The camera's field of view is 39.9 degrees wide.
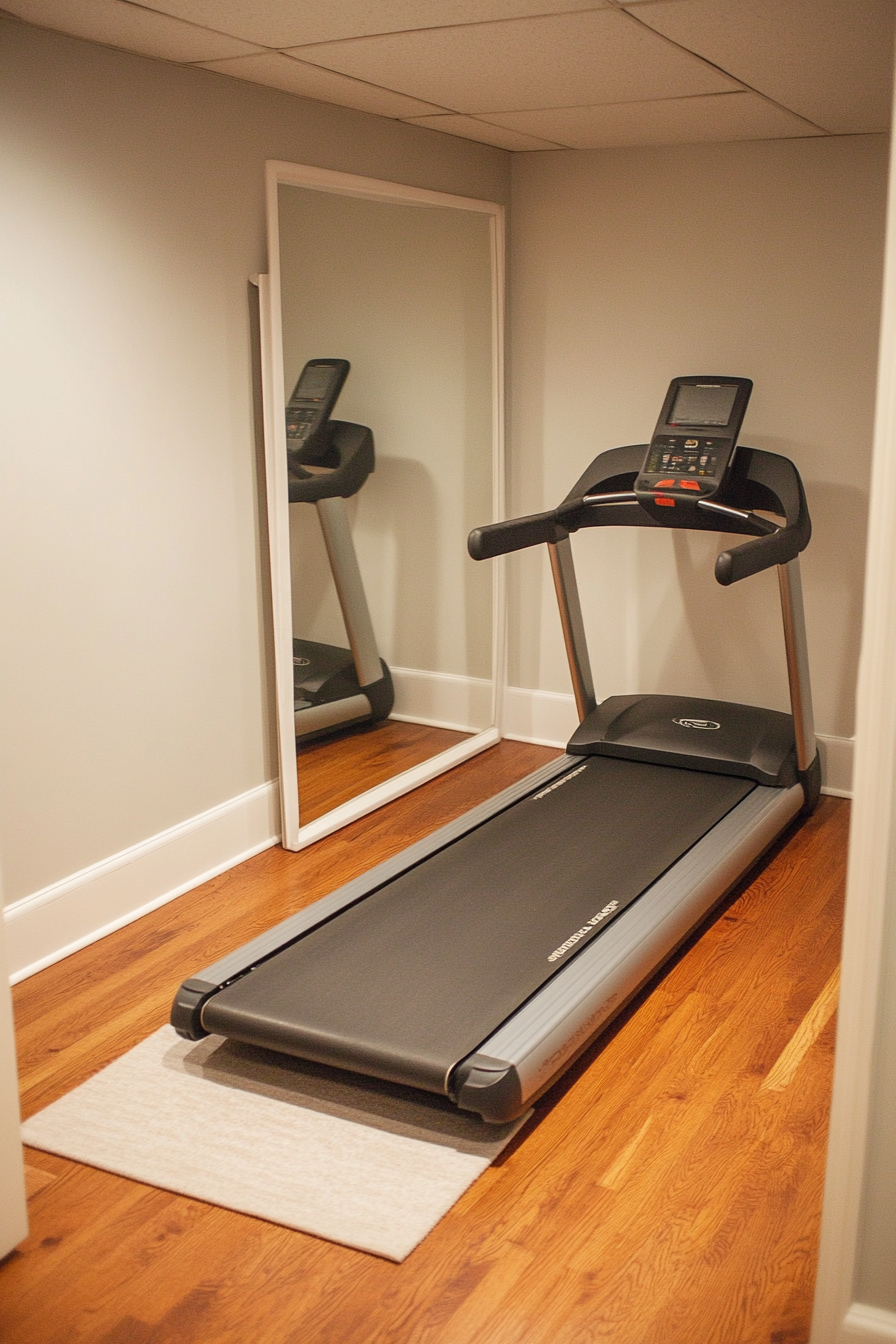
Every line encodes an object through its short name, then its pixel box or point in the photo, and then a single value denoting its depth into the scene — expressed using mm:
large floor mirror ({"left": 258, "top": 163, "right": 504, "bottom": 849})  3482
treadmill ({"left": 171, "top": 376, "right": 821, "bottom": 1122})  2430
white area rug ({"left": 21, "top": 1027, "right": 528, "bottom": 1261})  2168
